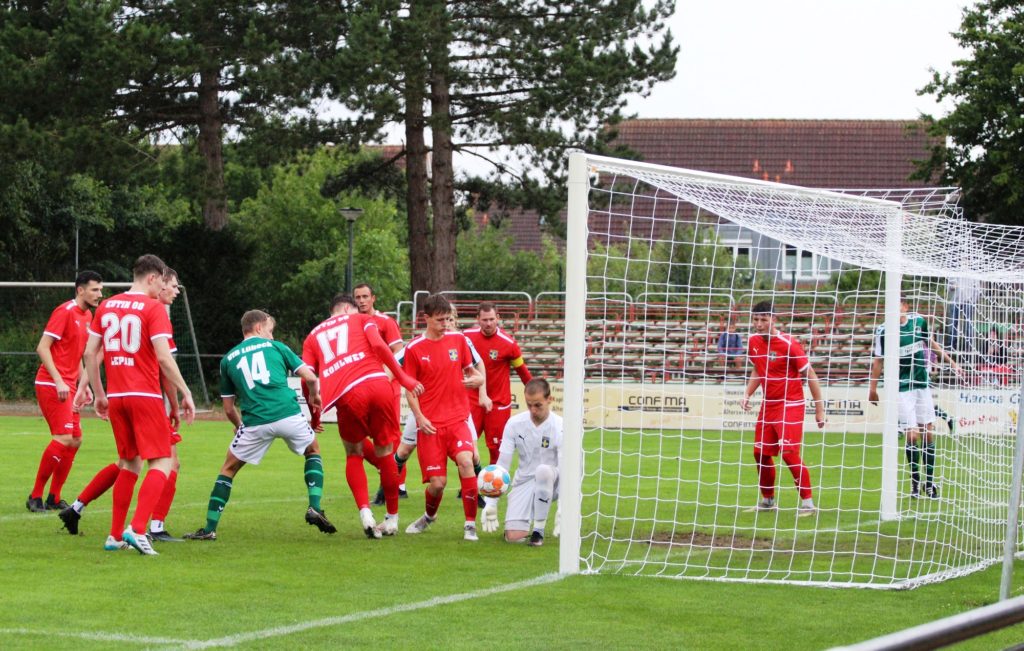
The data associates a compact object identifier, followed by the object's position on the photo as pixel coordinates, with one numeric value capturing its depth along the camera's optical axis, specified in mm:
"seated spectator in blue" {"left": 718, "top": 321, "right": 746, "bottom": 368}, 23016
